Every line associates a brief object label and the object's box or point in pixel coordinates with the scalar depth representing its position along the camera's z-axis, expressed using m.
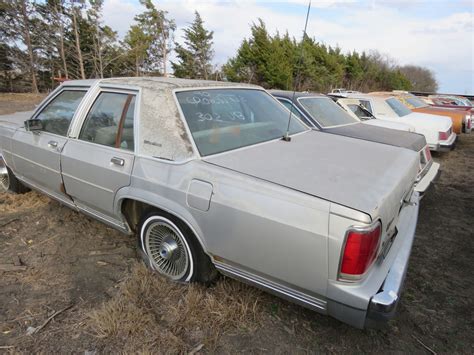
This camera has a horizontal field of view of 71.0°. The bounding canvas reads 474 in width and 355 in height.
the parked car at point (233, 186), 1.75
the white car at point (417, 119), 7.15
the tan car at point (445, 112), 9.30
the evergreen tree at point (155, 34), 27.73
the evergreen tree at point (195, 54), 29.02
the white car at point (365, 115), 6.62
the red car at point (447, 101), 16.19
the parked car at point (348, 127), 4.23
